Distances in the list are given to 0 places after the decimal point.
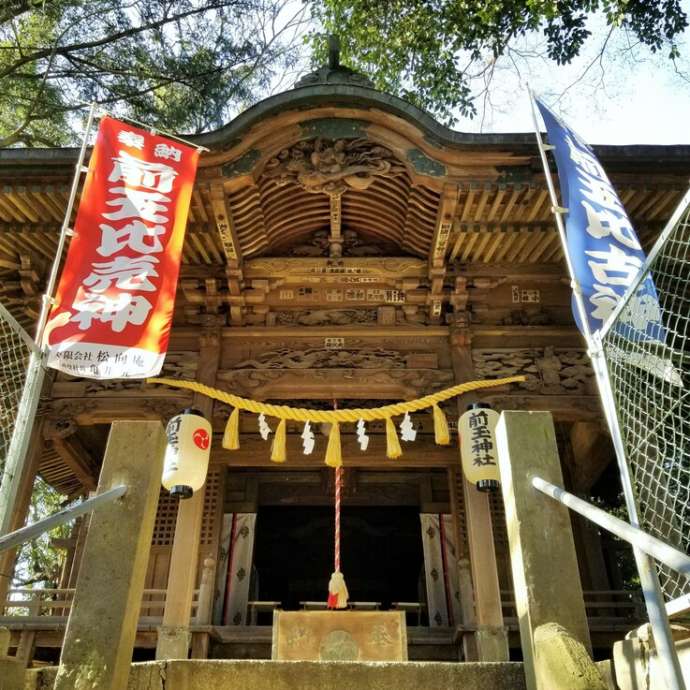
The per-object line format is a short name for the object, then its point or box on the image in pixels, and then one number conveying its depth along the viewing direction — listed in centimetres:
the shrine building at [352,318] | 716
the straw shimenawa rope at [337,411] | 754
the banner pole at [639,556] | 249
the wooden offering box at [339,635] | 538
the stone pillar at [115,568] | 299
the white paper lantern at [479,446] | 679
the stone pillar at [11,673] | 301
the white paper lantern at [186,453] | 677
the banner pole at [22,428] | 326
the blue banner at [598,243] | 392
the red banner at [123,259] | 444
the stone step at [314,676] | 323
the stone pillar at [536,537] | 316
